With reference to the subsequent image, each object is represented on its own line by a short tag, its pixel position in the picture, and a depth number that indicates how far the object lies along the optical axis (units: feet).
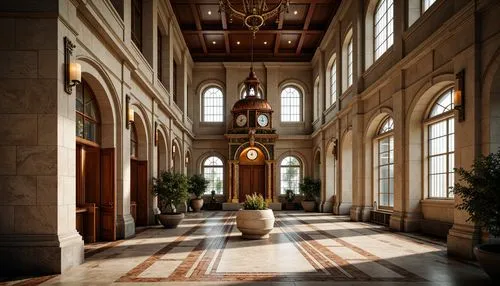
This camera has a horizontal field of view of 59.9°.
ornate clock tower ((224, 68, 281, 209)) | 80.43
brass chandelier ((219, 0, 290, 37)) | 38.29
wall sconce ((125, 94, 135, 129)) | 37.32
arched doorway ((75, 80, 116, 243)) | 31.89
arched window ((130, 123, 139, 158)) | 45.16
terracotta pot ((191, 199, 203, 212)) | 75.36
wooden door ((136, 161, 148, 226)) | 46.91
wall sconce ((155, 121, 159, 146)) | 50.03
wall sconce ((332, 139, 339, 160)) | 65.26
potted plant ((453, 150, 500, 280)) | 19.42
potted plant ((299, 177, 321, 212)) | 77.61
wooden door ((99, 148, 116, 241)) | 34.22
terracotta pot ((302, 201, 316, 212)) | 77.44
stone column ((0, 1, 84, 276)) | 22.11
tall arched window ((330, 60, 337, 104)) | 72.49
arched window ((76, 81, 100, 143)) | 30.53
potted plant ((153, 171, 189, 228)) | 45.11
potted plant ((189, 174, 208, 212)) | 75.31
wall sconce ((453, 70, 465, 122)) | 28.73
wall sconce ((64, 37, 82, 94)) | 23.68
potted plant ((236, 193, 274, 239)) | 34.60
